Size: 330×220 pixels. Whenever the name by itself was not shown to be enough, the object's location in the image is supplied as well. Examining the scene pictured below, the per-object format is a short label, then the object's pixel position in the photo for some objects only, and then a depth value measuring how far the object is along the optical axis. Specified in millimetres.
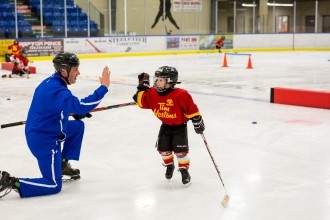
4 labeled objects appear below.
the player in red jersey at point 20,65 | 12664
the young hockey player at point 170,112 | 3547
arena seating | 19594
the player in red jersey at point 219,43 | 23859
